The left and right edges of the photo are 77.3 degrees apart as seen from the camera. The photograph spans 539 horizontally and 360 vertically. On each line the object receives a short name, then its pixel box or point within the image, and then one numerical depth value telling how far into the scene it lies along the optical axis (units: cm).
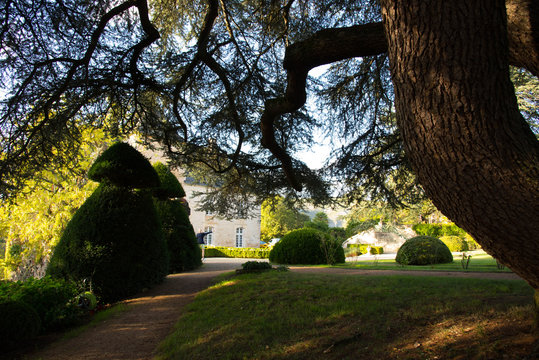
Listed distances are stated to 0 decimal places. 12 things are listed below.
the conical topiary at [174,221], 1090
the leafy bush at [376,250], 2305
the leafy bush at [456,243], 2088
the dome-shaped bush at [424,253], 1189
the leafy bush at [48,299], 559
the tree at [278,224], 3862
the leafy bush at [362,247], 2348
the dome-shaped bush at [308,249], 1266
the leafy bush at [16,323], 472
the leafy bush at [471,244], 2254
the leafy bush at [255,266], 920
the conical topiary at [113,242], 713
